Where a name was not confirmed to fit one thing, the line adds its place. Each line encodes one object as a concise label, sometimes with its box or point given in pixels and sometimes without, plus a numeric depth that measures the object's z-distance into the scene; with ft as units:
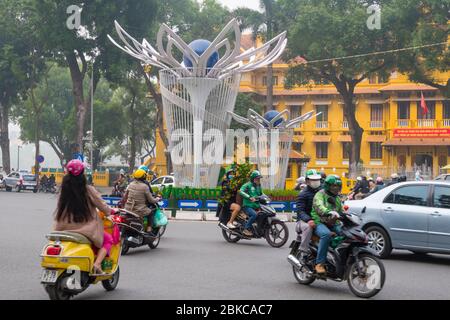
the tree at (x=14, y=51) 155.16
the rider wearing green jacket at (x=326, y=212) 28.96
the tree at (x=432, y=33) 119.85
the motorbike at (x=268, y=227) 47.96
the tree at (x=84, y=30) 132.87
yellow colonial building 170.81
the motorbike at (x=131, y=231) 41.60
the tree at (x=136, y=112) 179.85
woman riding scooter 26.03
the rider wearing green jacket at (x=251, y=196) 48.11
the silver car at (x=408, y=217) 37.93
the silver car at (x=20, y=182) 158.61
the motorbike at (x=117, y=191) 74.79
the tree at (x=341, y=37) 131.95
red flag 153.33
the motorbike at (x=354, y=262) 27.78
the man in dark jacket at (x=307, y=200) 32.14
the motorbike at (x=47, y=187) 158.24
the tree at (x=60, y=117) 204.33
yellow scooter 24.94
